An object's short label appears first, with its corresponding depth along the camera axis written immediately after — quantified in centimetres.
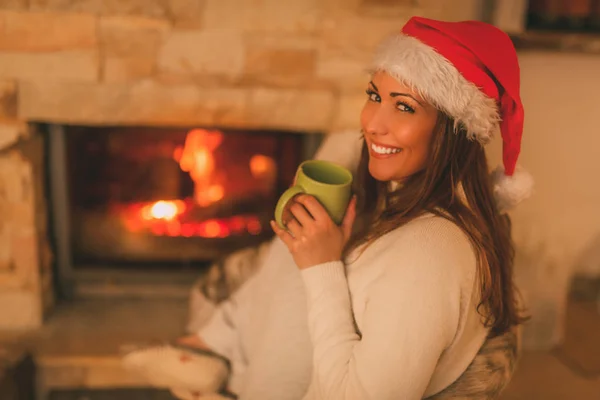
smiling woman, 95
